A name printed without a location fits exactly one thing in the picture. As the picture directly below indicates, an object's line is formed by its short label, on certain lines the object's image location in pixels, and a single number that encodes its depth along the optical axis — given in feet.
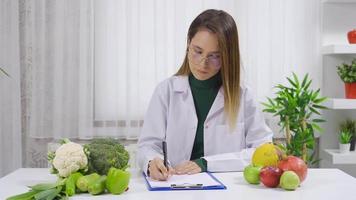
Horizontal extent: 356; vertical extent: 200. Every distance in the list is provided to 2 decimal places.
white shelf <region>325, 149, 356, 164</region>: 11.30
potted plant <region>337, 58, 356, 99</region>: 11.46
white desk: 5.15
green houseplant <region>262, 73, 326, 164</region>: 11.10
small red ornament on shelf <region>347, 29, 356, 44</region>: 11.50
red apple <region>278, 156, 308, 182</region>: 5.62
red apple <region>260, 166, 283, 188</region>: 5.49
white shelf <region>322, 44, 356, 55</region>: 11.32
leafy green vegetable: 4.89
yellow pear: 5.99
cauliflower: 5.37
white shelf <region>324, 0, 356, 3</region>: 11.93
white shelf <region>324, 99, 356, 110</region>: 11.34
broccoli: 5.52
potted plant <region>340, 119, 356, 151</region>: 11.85
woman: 7.10
